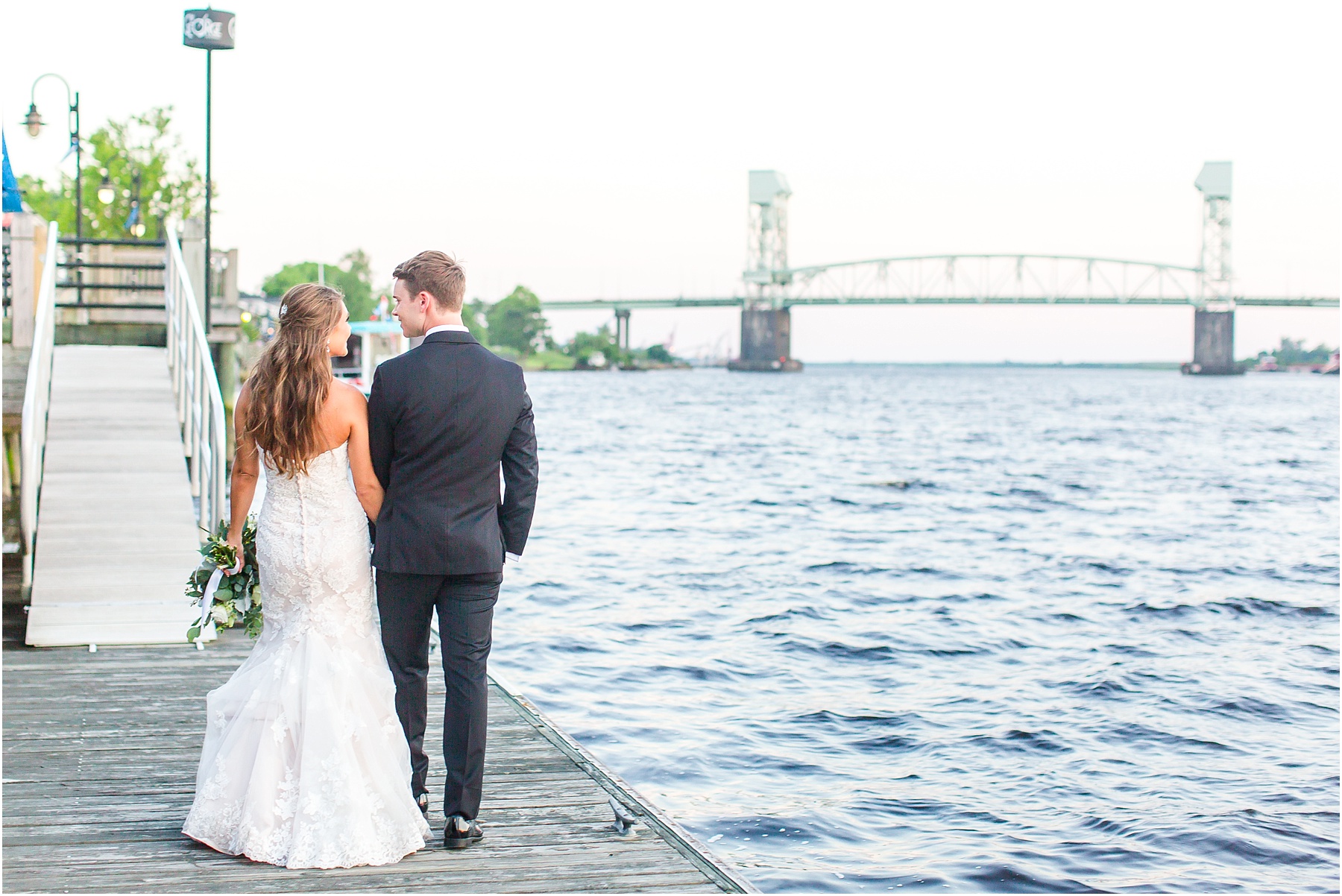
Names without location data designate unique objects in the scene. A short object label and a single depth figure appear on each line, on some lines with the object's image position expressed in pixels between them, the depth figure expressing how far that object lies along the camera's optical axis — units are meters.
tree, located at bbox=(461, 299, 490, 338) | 113.01
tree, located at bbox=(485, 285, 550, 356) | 144.75
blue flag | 11.88
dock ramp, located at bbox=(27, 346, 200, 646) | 7.57
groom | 4.14
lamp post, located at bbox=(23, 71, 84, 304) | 21.09
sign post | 11.22
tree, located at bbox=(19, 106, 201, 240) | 41.12
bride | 4.11
